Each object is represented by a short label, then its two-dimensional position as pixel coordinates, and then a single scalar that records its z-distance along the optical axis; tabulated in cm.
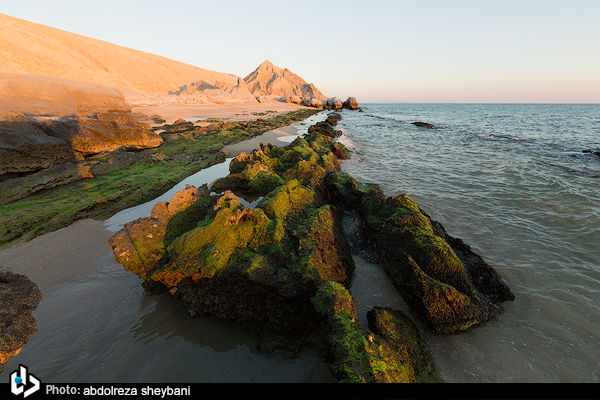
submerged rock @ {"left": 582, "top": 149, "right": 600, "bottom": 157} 1416
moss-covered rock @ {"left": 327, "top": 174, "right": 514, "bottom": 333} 331
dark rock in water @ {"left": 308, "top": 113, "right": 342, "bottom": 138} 1964
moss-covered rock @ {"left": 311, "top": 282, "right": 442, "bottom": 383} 234
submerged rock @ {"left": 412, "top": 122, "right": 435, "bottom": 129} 3055
